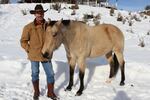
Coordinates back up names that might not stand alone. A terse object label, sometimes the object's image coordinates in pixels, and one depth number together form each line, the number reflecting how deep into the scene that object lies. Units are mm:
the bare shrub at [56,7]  9288
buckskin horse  3294
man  3275
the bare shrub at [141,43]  6498
